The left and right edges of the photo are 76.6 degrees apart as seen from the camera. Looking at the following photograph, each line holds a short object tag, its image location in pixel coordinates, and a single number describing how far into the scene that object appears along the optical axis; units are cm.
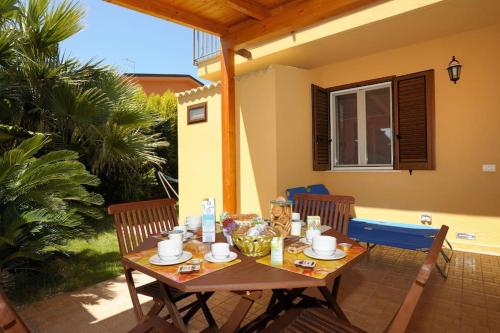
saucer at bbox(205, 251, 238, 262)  154
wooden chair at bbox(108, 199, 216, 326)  196
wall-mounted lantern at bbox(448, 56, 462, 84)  410
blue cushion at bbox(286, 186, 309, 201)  450
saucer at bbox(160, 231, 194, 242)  197
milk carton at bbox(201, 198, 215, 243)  184
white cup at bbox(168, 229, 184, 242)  162
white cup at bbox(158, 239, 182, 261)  155
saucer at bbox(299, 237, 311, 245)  182
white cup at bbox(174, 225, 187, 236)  202
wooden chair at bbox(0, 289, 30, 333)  90
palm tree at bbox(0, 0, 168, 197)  318
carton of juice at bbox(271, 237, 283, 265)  150
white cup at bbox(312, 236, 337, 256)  157
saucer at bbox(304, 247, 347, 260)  154
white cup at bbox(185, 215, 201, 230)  218
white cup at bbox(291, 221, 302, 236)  203
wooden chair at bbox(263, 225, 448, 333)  109
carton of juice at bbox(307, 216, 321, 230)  190
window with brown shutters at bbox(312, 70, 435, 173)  442
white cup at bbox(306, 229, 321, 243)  181
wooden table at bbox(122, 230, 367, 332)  127
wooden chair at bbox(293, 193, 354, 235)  238
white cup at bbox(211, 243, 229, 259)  156
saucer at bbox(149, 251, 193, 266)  151
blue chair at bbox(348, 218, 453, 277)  326
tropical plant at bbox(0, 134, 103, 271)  250
